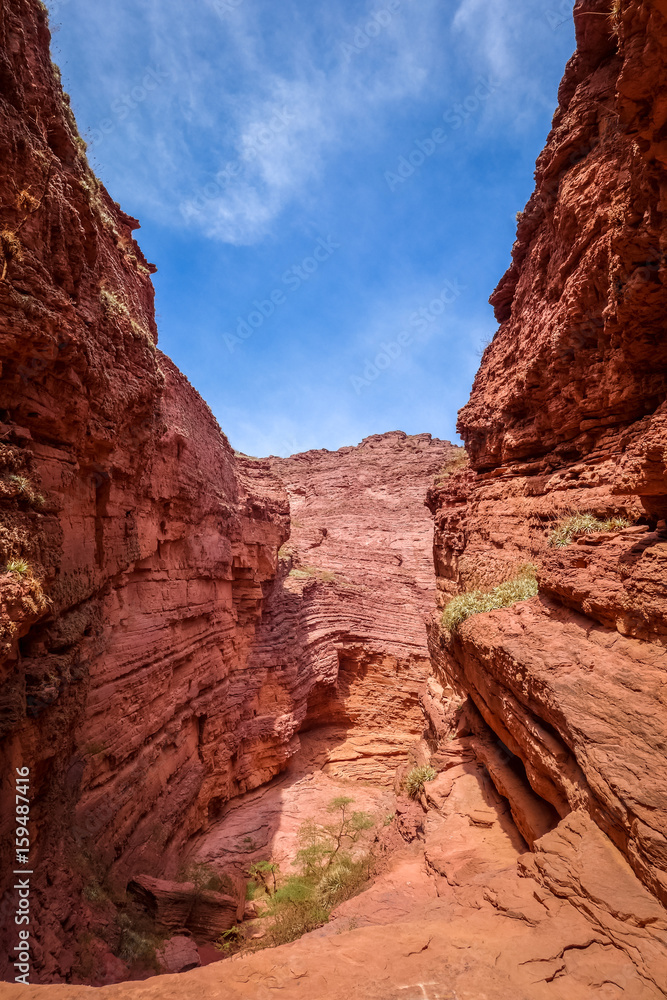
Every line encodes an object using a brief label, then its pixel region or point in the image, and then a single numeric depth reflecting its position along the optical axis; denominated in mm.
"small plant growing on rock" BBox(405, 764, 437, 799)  8094
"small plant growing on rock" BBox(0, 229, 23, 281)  4719
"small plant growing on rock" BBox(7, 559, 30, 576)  4586
